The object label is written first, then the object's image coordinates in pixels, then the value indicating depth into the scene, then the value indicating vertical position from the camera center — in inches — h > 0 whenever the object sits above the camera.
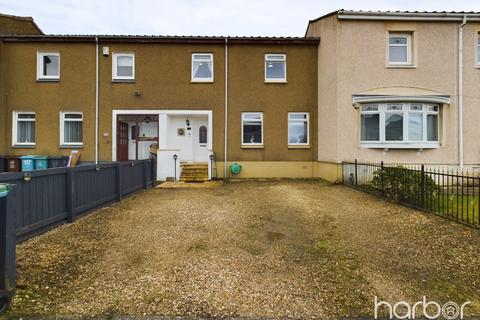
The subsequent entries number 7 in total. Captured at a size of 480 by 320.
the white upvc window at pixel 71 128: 538.6 +61.4
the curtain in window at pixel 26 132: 543.8 +53.7
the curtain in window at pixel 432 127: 474.0 +56.2
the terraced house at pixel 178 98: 534.3 +121.3
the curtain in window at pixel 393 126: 463.2 +56.2
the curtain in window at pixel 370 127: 469.4 +55.5
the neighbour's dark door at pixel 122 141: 544.1 +36.7
